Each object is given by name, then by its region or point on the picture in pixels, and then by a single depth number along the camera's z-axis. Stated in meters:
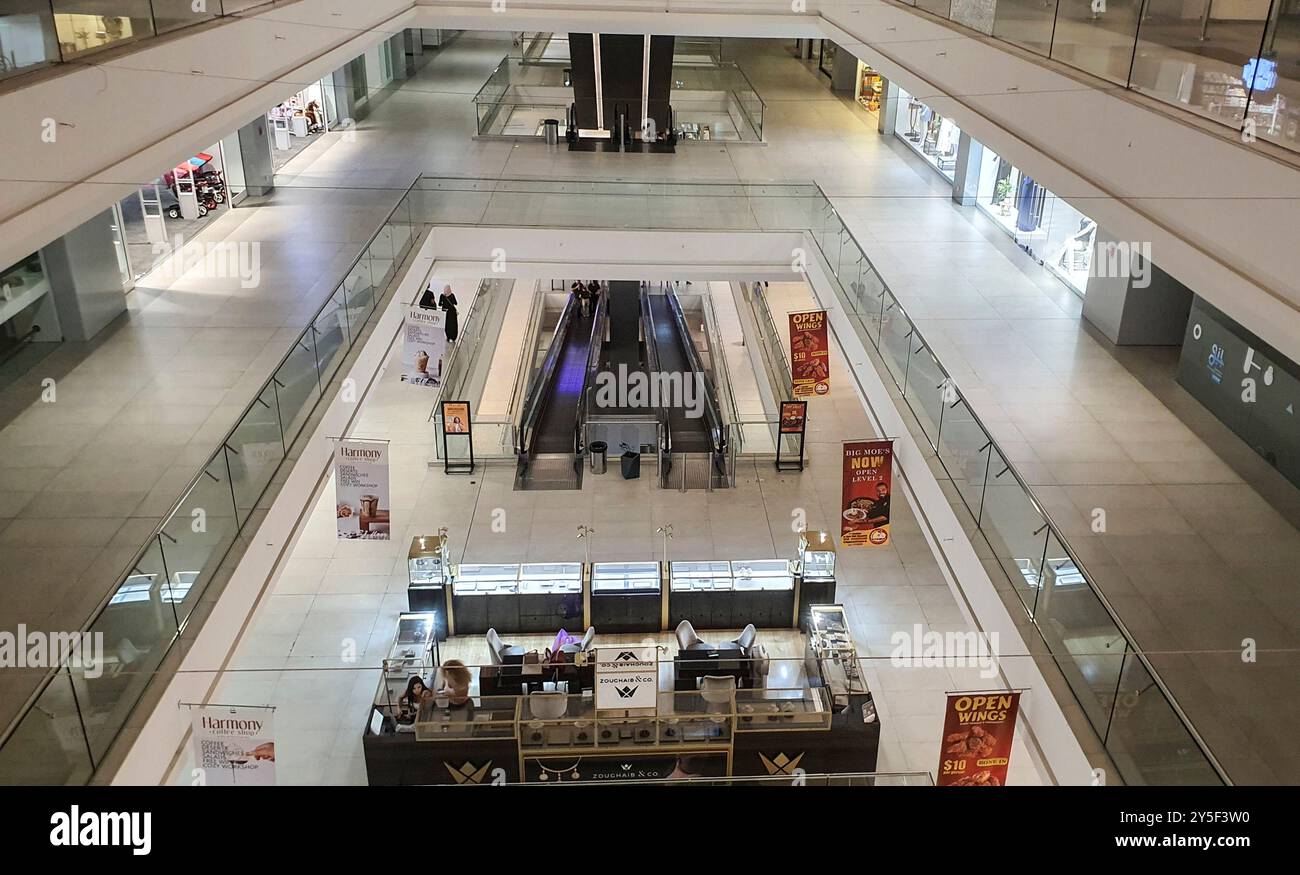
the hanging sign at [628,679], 6.73
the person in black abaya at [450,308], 16.05
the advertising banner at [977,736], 6.23
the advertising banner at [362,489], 9.34
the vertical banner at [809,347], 12.99
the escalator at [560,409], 15.88
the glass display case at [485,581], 12.63
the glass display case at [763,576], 12.77
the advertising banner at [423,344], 11.90
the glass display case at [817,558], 12.59
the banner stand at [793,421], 15.62
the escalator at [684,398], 17.17
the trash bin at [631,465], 15.82
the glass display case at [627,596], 12.69
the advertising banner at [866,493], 9.90
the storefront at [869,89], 23.45
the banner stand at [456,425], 15.47
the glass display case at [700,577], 12.74
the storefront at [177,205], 13.97
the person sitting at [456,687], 9.51
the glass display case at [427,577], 12.38
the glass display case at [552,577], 12.66
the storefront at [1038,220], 13.59
